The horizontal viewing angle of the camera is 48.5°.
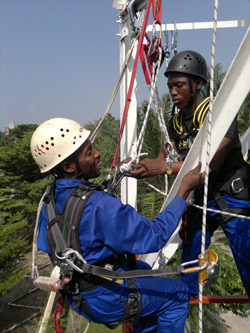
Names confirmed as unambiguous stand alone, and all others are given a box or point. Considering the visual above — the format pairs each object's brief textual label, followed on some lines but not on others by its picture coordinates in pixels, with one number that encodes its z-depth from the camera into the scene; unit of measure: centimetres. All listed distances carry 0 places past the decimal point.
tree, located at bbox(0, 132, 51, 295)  655
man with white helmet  153
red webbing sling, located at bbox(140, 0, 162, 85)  237
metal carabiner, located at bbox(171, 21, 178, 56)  263
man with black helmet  200
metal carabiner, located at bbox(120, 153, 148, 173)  213
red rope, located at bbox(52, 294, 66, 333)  194
